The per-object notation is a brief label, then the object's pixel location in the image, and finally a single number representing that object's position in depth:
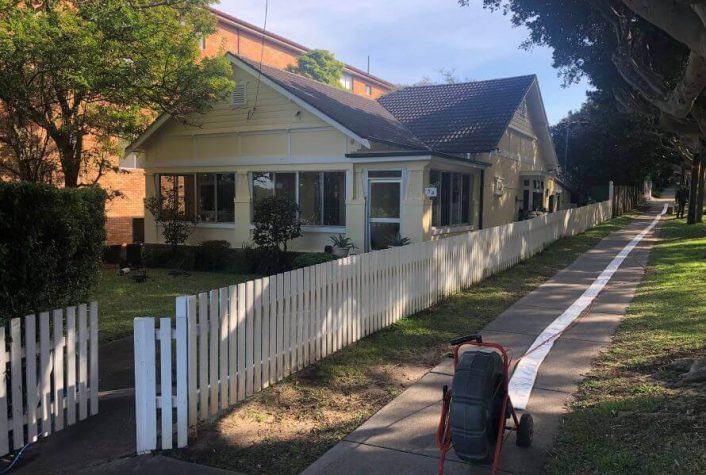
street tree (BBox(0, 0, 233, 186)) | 10.62
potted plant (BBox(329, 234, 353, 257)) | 14.45
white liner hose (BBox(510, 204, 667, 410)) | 5.33
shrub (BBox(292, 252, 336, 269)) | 13.11
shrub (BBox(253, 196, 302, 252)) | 14.20
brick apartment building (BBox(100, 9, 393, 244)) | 19.27
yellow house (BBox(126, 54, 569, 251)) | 14.60
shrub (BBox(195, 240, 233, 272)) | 15.38
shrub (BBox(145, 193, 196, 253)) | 16.09
